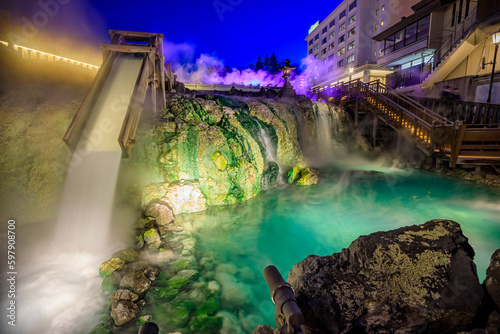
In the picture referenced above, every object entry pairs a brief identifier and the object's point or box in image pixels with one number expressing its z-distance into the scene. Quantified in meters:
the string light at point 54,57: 10.57
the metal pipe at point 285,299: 1.90
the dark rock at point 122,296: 3.83
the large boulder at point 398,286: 2.08
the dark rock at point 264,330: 2.83
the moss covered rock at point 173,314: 3.62
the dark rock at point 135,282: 4.17
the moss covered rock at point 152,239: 5.56
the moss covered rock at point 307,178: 10.84
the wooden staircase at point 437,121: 8.99
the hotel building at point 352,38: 31.62
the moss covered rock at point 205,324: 3.56
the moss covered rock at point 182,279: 4.44
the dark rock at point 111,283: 4.23
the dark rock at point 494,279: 2.05
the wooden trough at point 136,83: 6.14
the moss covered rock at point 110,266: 4.55
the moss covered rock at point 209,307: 3.87
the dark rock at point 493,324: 1.88
